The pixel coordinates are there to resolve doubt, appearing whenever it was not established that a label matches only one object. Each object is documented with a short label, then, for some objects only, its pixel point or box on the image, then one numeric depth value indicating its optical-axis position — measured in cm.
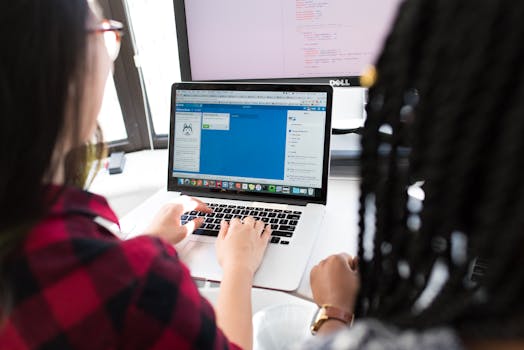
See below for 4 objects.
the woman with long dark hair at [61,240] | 41
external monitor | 106
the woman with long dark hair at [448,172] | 28
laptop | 93
